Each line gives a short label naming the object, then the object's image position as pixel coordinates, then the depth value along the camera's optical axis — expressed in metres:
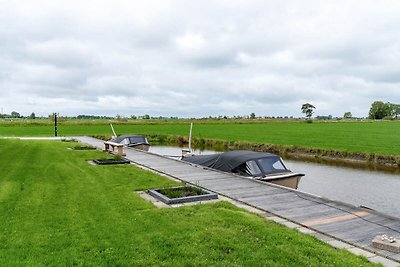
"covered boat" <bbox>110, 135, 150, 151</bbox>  32.47
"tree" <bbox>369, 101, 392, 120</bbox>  182.62
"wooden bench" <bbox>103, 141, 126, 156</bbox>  24.17
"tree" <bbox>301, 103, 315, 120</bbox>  169.00
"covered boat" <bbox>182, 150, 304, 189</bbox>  15.91
